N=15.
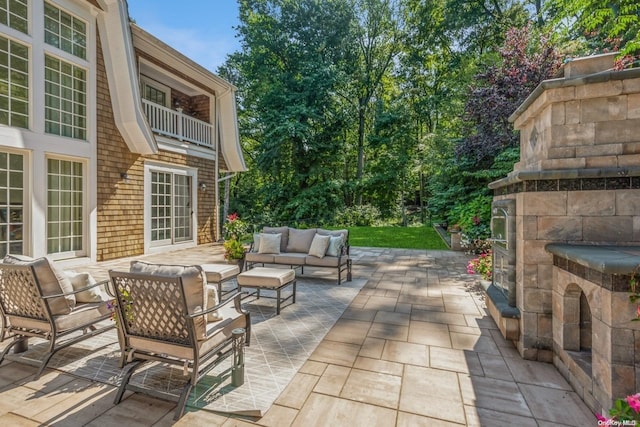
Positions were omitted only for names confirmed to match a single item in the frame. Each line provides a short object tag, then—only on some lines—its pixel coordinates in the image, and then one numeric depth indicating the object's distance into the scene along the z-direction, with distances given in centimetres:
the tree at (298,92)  1595
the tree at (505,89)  779
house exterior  586
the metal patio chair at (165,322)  218
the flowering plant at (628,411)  137
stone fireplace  258
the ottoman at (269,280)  425
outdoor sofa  580
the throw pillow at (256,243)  638
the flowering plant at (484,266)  502
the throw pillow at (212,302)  268
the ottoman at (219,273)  449
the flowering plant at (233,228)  654
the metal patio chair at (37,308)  263
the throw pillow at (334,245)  587
